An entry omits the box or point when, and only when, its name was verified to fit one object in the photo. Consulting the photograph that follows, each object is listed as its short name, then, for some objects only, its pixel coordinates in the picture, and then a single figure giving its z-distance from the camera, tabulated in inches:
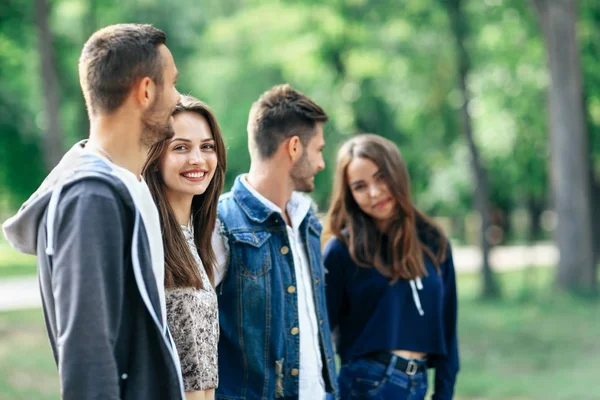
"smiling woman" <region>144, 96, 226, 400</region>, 112.7
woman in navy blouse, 173.5
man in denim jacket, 141.6
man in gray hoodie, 89.4
